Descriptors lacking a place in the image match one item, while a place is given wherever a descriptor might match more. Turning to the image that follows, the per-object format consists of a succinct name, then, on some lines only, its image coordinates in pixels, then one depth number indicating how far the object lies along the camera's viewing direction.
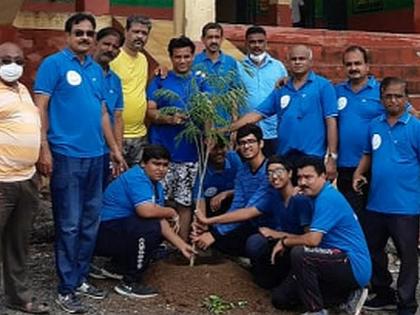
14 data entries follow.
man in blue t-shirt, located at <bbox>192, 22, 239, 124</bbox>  6.84
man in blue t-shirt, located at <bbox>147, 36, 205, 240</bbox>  6.87
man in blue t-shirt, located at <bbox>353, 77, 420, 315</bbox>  6.21
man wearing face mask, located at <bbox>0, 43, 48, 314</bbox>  5.57
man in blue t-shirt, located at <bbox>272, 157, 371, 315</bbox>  5.95
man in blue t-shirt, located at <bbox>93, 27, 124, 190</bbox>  6.49
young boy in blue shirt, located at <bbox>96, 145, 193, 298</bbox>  6.31
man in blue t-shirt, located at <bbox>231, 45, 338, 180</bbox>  6.63
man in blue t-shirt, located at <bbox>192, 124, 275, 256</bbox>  6.63
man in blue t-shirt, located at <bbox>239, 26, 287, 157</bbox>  7.29
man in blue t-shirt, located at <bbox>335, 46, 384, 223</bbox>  6.55
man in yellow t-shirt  6.89
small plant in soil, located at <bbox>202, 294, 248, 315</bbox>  6.24
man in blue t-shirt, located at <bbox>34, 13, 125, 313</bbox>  5.84
